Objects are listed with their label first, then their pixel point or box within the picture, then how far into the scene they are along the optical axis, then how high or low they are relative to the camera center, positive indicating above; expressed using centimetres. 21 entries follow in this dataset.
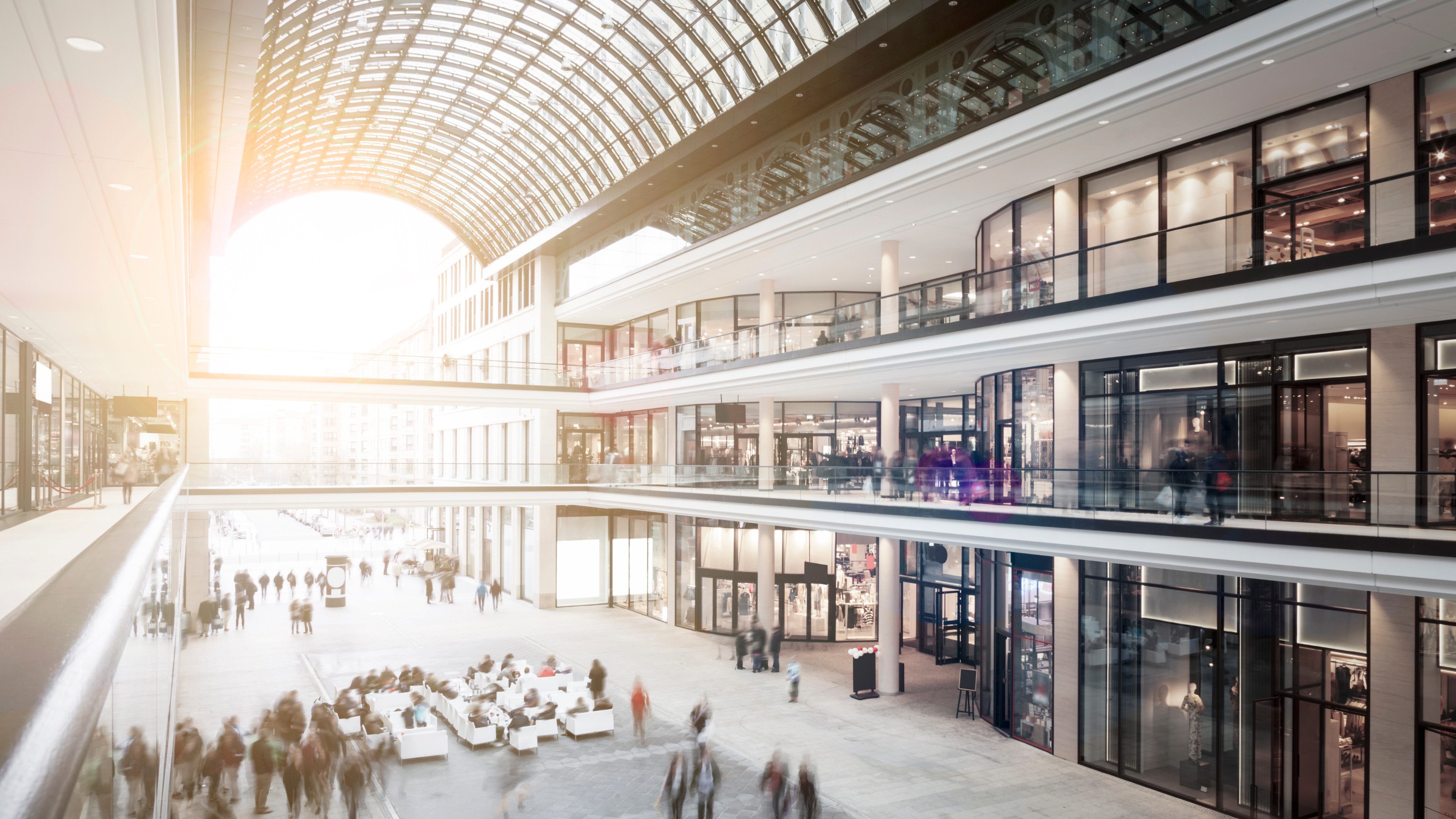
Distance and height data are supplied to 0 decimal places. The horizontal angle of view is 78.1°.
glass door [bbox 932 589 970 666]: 2338 -563
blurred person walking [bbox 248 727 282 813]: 1283 -514
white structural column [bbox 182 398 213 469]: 3077 -72
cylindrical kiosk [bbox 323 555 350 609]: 3303 -621
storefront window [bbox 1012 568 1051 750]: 1655 -463
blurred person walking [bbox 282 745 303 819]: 1226 -511
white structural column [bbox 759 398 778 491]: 2492 -60
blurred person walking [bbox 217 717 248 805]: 1300 -499
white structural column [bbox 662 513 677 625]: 3009 -558
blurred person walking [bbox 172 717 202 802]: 1218 -479
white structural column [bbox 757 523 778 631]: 2458 -462
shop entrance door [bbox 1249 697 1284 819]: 1290 -499
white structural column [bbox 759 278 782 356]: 2273 +253
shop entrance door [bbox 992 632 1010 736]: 1767 -548
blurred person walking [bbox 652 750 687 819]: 1256 -532
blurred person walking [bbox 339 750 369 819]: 1250 -518
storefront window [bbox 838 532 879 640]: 2644 -504
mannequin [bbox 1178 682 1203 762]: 1388 -476
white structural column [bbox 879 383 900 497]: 2047 -8
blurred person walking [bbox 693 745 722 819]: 1249 -520
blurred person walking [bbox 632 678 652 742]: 1673 -555
